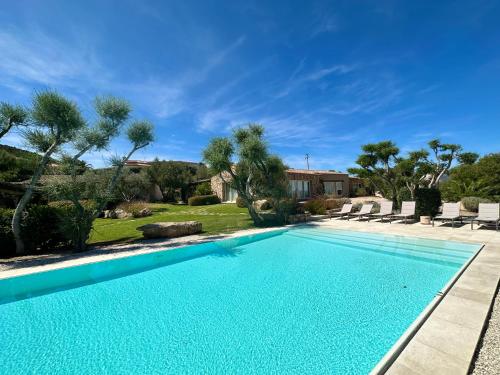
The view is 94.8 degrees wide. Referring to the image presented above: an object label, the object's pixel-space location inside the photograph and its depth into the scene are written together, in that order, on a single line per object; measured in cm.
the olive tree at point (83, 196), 867
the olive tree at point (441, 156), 1494
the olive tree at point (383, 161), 1520
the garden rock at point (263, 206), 2050
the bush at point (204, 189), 3001
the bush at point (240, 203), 2241
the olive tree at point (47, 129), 828
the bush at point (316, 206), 1797
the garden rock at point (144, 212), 1910
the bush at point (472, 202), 1436
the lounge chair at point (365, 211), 1420
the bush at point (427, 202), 1244
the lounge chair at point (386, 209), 1319
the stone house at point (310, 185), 2775
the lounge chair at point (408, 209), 1194
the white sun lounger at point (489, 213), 922
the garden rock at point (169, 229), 1078
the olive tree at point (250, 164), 1323
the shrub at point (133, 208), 1912
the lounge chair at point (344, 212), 1515
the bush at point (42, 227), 852
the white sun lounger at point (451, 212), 1045
